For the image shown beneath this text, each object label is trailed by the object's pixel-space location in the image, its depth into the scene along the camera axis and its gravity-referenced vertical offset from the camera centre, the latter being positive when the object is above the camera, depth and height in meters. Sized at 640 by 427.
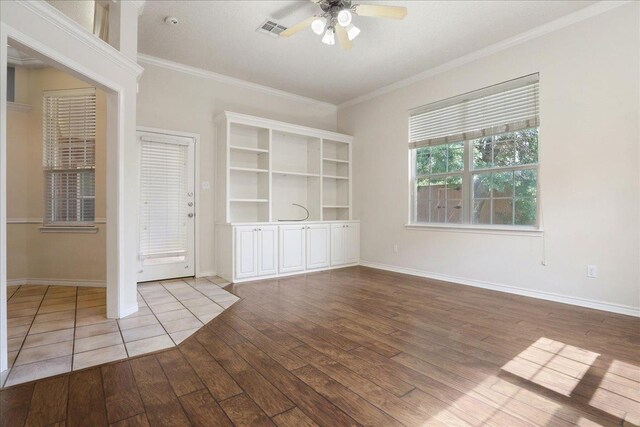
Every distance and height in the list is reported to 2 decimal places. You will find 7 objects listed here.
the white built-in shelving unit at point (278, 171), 4.69 +0.70
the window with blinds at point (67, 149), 4.20 +0.85
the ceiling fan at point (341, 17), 2.84 +1.81
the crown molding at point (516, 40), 3.14 +2.04
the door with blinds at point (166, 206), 4.30 +0.11
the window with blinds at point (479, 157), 3.76 +0.77
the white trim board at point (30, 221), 4.11 -0.10
